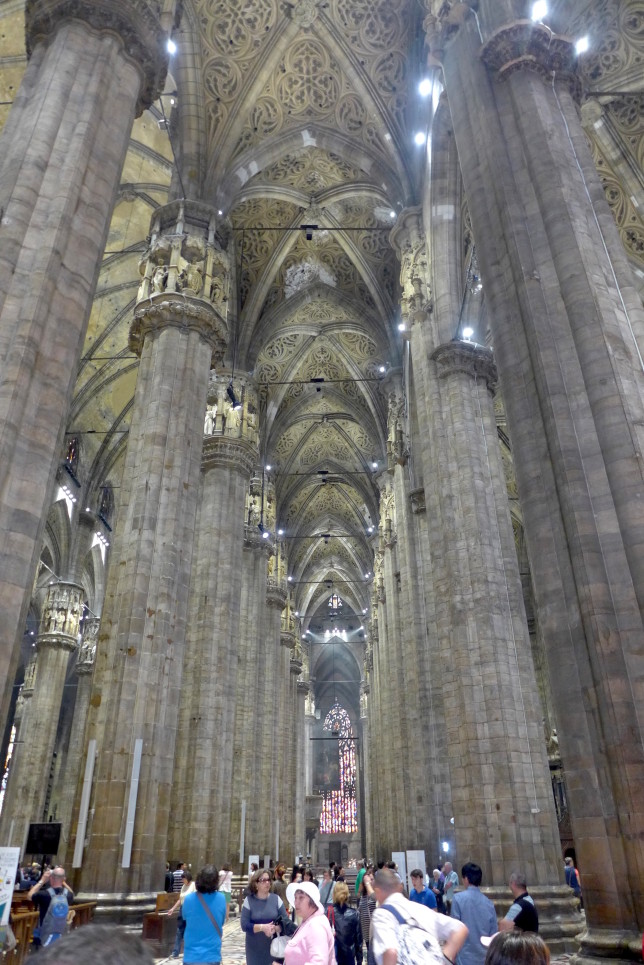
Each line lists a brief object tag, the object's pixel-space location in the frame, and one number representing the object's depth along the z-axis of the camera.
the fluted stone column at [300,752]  36.66
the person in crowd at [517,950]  1.89
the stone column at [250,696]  20.09
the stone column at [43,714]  21.45
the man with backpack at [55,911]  6.19
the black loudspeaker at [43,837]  19.37
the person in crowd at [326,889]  9.08
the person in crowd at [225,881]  11.52
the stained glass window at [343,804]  47.34
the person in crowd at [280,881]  13.32
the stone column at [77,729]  25.20
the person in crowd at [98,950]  1.04
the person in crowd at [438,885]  11.04
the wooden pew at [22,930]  7.22
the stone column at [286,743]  28.61
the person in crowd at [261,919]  4.12
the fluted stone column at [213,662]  14.88
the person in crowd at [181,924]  8.72
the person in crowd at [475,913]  4.37
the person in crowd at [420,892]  6.86
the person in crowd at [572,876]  11.49
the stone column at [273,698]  24.44
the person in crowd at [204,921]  4.04
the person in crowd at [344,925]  5.59
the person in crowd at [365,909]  6.94
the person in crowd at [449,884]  9.53
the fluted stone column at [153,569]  9.65
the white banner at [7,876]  5.47
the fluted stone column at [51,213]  6.04
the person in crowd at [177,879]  11.27
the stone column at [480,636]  9.91
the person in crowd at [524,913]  4.23
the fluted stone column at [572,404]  5.55
